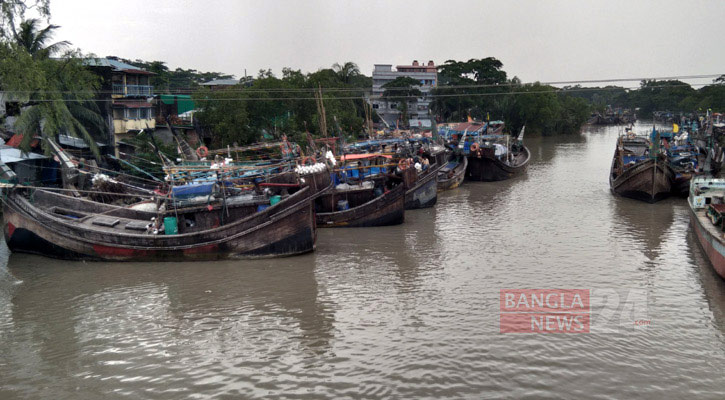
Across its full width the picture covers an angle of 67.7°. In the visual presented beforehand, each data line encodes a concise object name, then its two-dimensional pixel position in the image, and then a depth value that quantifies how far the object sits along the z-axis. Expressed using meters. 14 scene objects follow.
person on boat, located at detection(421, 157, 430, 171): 23.14
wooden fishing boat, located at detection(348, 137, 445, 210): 21.64
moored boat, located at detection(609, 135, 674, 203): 23.28
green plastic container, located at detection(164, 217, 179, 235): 15.30
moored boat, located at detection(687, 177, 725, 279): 13.42
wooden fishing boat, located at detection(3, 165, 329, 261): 15.02
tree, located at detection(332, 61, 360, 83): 53.94
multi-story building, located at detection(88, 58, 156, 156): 27.62
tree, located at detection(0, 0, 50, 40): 17.98
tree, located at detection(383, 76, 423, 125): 61.59
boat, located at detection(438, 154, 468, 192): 28.28
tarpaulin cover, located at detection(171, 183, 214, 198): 15.30
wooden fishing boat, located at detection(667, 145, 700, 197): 24.05
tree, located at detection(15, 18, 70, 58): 22.55
